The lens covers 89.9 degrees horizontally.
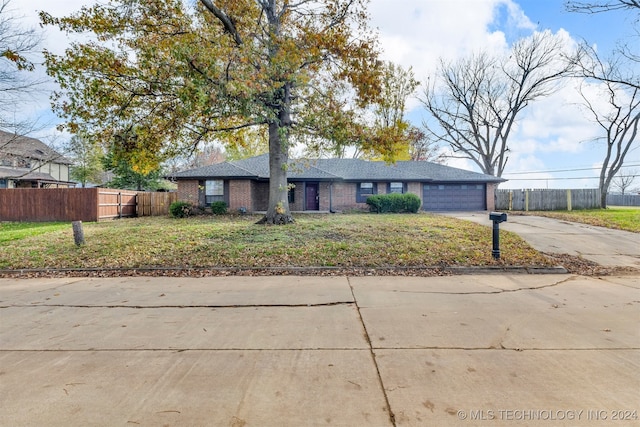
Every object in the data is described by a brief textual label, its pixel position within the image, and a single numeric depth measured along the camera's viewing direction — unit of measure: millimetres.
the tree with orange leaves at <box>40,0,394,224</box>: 9055
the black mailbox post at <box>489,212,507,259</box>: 7485
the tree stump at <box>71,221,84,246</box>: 8872
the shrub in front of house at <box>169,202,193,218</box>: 17531
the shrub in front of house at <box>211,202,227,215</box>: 18250
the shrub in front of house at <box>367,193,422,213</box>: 19359
